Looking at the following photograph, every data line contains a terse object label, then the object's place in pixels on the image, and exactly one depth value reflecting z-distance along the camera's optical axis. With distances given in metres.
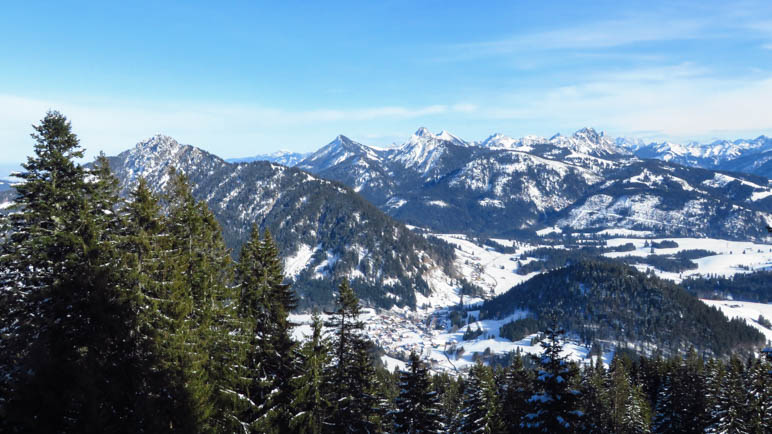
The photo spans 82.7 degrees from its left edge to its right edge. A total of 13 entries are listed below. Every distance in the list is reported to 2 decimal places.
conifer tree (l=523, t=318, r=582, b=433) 26.53
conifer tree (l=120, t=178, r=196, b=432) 20.08
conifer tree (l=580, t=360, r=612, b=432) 55.56
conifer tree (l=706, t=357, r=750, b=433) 42.34
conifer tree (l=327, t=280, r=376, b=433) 32.25
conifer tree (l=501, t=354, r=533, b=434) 45.47
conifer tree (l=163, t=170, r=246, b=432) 20.66
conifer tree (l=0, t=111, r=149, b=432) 17.97
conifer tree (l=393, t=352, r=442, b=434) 33.56
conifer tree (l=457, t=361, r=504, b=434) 37.03
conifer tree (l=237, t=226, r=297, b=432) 25.56
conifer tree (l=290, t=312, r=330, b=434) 25.86
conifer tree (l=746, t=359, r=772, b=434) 40.16
